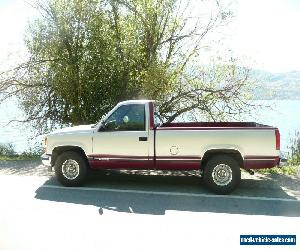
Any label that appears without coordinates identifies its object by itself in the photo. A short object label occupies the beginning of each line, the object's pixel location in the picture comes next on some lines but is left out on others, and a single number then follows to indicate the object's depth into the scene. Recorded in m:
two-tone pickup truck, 8.52
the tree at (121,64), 15.88
